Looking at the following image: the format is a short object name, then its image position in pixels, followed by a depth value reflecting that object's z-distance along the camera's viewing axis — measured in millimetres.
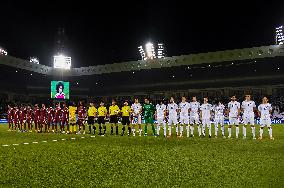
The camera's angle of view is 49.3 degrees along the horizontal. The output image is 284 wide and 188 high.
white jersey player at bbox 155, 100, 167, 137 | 18375
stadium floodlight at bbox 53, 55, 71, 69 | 52438
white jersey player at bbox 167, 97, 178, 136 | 17866
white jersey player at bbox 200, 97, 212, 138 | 17078
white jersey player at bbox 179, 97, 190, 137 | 17406
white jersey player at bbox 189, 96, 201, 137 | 17406
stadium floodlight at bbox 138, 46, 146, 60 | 47375
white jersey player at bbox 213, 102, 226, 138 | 17359
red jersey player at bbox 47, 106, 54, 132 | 22453
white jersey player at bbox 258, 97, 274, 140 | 15554
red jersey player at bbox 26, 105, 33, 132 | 24359
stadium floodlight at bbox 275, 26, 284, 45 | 37594
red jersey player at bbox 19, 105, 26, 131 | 24984
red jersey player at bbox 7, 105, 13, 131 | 26141
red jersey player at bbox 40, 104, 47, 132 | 23062
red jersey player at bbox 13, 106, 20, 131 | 25609
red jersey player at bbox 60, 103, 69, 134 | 21344
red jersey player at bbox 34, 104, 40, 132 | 23438
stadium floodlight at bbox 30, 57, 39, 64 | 51356
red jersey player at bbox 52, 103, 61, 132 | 21828
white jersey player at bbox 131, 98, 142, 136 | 19156
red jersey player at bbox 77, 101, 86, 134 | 20694
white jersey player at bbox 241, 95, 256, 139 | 15953
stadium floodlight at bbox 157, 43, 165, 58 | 46469
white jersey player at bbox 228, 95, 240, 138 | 16422
